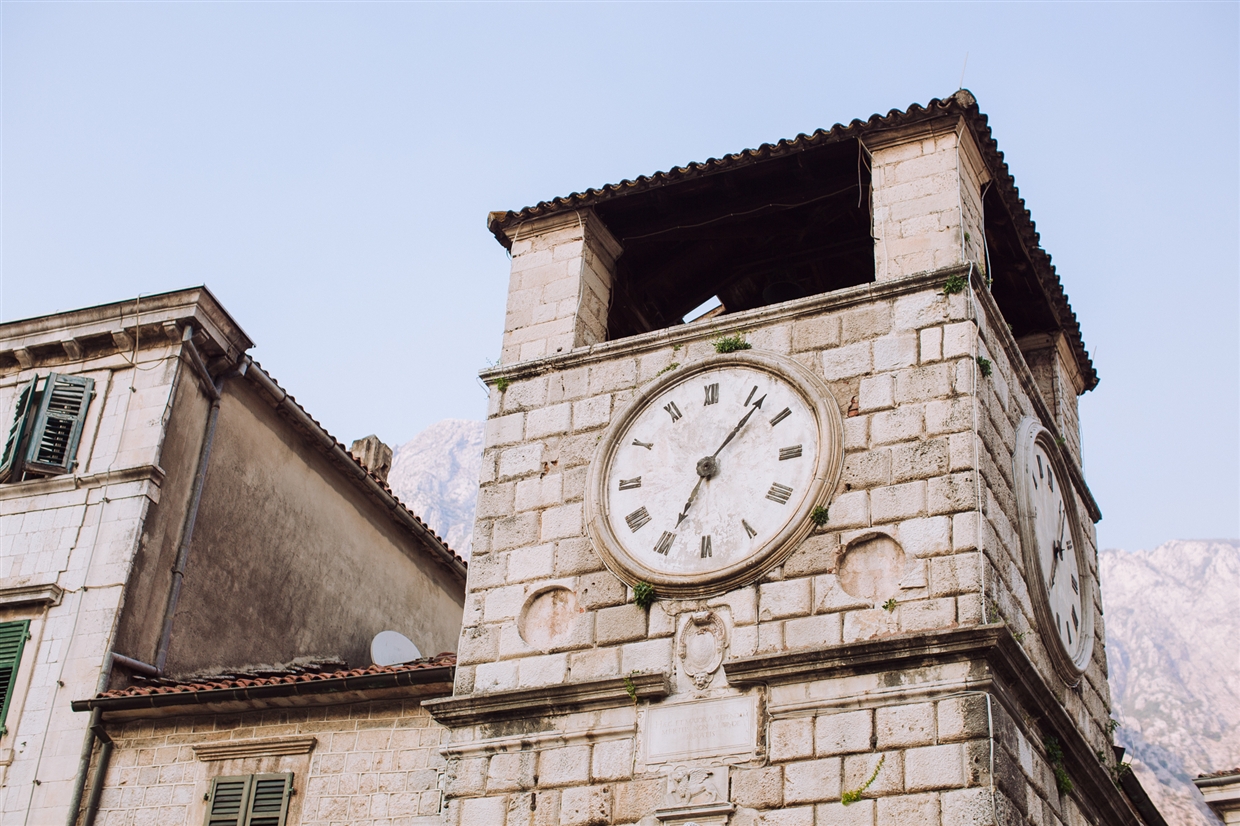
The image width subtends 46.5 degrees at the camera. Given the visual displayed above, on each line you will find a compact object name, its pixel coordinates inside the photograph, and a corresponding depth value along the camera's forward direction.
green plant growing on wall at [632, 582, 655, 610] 8.75
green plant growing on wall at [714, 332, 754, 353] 9.53
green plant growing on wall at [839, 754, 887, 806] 7.54
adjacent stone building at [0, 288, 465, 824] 12.41
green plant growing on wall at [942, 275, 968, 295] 9.00
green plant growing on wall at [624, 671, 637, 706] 8.38
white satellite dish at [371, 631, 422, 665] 14.01
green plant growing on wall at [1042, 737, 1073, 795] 8.45
